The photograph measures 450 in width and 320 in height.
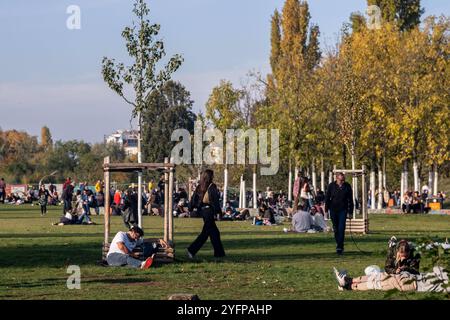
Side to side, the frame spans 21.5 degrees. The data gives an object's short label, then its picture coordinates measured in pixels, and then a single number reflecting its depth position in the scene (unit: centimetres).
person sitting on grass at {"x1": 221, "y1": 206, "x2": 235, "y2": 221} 5382
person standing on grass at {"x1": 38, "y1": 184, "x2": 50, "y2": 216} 6118
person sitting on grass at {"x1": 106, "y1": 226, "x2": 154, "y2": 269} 2364
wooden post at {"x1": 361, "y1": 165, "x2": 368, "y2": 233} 3853
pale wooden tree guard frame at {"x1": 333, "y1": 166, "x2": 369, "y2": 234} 3797
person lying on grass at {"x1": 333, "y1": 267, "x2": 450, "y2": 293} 1785
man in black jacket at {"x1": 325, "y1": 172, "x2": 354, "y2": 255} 2853
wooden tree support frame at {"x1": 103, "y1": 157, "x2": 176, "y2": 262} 2519
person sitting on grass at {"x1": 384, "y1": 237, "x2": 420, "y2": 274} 1856
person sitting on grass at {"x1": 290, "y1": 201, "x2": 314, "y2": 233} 3925
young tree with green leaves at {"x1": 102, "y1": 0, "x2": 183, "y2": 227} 4019
